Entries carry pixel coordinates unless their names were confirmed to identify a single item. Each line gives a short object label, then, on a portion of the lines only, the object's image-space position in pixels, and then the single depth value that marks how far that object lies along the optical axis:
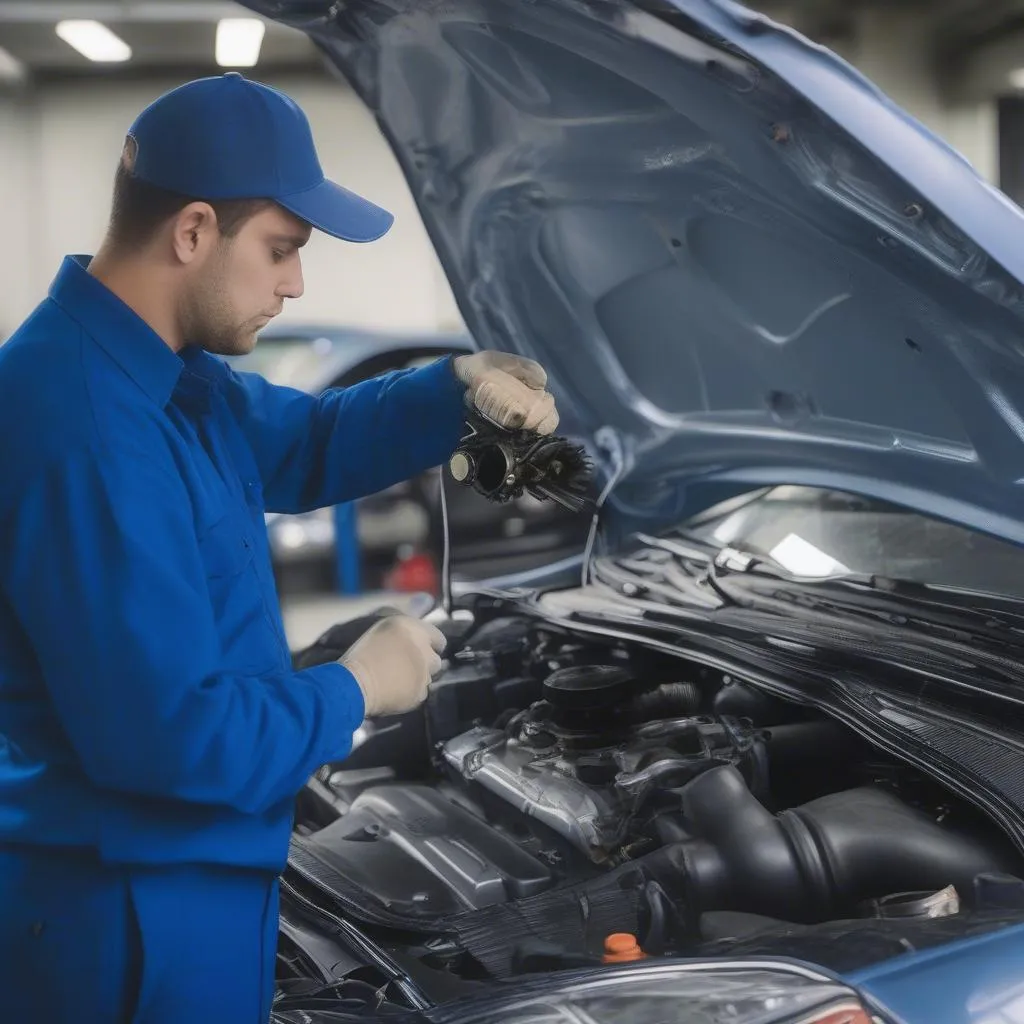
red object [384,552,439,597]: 5.61
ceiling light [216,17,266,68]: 6.99
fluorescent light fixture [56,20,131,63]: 7.07
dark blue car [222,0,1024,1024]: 1.23
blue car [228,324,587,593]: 3.64
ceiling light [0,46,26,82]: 7.45
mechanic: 1.04
